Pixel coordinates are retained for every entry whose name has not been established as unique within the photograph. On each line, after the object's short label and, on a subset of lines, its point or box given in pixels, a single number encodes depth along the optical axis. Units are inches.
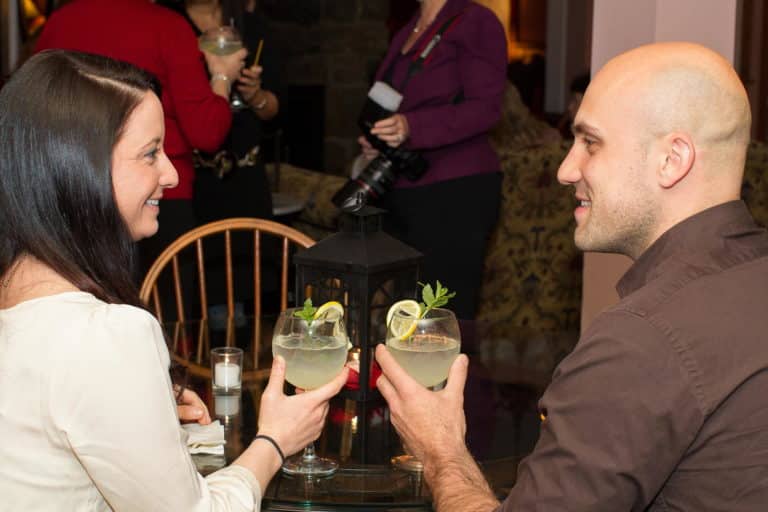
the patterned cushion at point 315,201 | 174.6
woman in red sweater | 110.6
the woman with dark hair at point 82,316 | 49.8
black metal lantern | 71.6
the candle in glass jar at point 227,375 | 78.3
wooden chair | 89.0
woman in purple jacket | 125.4
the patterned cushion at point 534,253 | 163.3
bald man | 46.3
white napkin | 67.1
